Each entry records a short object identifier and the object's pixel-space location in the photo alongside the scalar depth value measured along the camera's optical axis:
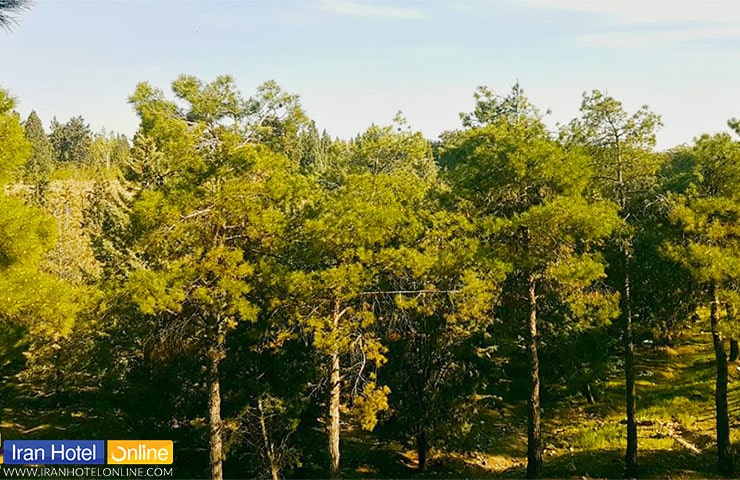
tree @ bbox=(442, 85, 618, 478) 14.66
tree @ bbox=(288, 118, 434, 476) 13.12
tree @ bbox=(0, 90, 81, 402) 11.37
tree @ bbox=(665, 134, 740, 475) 15.18
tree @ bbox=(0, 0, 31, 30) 6.45
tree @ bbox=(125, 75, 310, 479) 12.62
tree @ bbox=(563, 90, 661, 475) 16.69
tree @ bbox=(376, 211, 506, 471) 14.27
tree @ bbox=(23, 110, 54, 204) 56.69
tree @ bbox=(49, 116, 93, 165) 99.25
